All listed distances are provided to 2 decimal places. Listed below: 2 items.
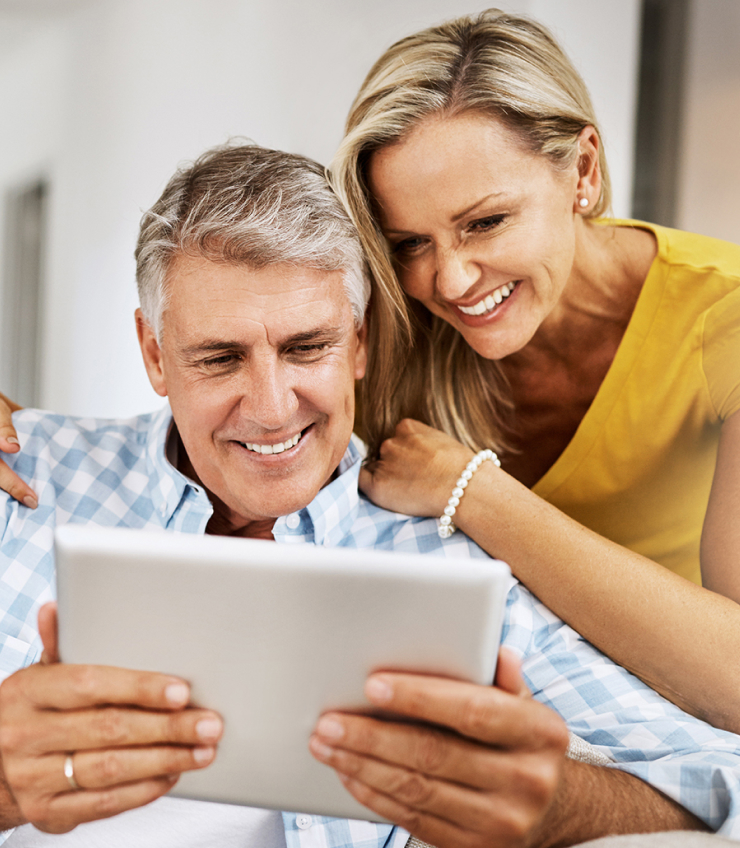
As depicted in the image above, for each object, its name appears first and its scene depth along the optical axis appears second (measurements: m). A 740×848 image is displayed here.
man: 0.77
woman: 1.24
